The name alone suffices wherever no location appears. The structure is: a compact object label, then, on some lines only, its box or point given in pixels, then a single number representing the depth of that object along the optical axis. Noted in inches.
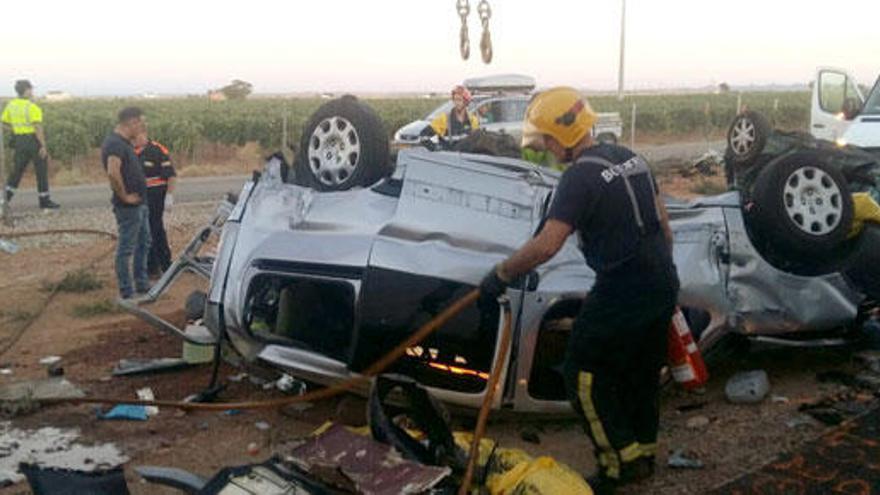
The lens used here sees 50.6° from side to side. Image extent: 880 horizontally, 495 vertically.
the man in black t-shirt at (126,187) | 300.4
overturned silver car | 177.8
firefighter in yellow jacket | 512.4
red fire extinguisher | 174.6
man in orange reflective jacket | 343.9
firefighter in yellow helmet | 153.9
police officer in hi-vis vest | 531.2
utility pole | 1558.8
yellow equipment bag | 143.3
